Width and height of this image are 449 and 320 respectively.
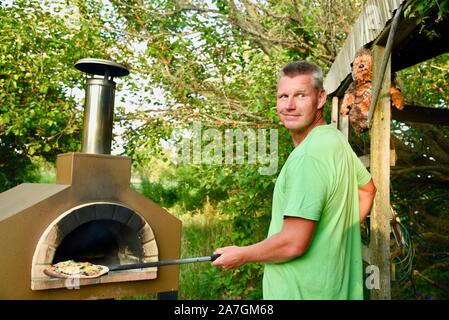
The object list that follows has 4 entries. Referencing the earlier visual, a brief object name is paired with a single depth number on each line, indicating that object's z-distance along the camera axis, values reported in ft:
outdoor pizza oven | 11.57
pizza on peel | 11.56
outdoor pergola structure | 8.10
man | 4.40
